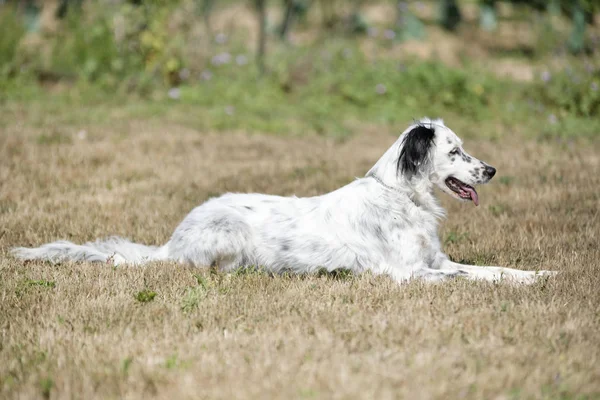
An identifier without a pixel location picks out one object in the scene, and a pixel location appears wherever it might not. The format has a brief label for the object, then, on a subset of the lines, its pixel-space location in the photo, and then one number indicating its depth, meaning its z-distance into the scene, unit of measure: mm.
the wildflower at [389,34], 17892
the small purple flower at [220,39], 17253
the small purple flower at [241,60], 16389
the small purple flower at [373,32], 18031
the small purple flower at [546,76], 14625
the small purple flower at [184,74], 15180
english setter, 5855
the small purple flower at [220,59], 16073
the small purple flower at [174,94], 14477
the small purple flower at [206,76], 15328
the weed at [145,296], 5043
